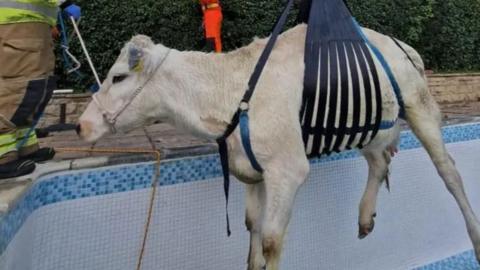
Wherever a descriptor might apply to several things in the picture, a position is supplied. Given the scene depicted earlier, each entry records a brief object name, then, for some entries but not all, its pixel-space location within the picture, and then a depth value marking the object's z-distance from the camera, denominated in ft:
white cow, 7.46
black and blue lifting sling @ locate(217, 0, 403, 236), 7.89
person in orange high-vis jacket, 23.30
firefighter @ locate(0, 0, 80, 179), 9.16
